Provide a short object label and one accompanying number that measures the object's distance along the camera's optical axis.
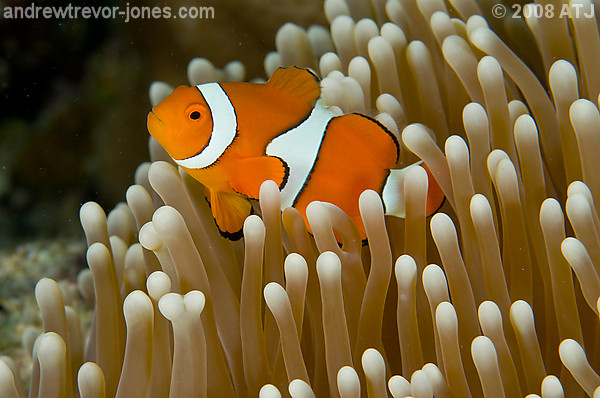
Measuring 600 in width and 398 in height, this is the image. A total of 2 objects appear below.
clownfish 0.34
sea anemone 0.33
